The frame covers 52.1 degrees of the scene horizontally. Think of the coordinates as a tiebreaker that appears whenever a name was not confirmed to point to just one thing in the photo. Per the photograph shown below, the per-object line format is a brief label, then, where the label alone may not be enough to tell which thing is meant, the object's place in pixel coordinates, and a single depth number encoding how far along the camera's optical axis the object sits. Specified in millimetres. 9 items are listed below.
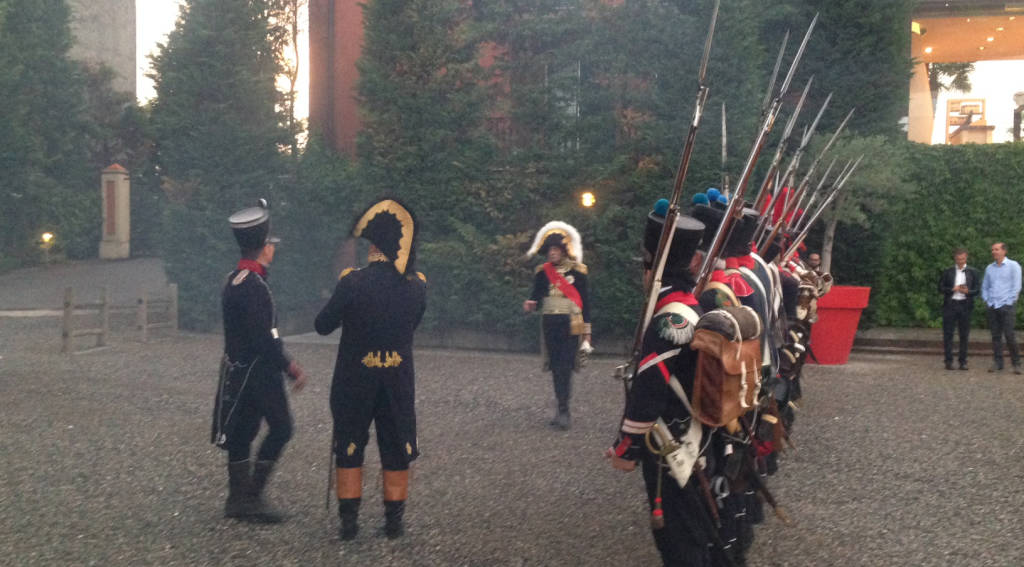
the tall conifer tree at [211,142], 17312
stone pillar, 31047
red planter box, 14703
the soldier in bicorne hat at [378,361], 5840
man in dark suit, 14438
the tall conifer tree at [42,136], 27781
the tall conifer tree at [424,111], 15820
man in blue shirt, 14195
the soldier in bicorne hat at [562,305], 9414
